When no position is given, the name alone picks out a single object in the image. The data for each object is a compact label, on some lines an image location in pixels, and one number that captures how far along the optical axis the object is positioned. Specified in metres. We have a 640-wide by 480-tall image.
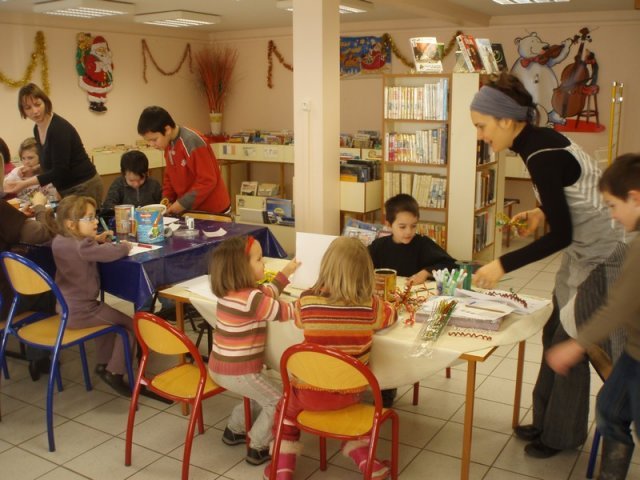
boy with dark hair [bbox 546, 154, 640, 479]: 1.92
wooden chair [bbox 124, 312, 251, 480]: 2.65
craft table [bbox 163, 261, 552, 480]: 2.50
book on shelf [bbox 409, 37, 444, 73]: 5.66
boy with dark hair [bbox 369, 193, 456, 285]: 3.61
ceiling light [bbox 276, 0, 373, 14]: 6.69
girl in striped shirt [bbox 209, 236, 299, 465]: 2.69
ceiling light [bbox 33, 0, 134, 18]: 6.74
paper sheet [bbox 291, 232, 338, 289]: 2.91
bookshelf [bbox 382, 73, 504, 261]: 5.63
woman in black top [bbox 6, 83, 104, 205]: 4.39
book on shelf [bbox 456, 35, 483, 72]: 5.59
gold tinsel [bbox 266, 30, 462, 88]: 8.45
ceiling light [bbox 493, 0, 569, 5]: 6.66
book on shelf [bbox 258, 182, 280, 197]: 8.84
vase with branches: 9.99
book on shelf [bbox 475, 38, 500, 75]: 5.79
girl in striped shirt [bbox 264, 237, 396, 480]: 2.51
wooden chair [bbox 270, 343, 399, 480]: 2.32
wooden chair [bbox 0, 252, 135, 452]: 3.15
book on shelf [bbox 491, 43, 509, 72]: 6.21
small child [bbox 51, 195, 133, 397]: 3.36
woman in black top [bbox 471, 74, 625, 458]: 2.48
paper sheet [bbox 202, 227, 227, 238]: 3.88
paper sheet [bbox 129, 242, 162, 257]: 3.52
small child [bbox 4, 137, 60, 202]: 4.55
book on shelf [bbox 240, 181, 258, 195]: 8.98
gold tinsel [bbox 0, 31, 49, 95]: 7.66
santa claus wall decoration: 8.31
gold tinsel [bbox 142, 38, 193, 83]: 9.16
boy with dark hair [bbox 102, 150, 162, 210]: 4.66
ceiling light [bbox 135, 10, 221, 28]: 7.73
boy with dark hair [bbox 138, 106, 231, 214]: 4.32
